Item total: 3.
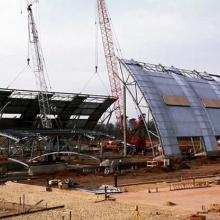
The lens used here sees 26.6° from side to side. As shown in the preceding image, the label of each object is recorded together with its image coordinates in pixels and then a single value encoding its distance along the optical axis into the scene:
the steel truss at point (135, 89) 55.50
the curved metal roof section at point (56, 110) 72.25
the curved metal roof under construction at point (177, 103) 54.56
